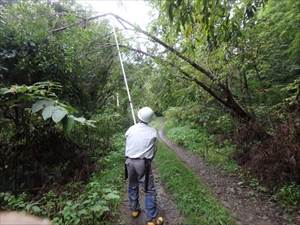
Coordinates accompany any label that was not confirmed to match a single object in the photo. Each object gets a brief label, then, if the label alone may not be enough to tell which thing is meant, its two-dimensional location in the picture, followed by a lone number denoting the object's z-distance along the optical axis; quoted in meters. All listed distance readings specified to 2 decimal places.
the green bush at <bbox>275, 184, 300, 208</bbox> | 4.01
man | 3.32
